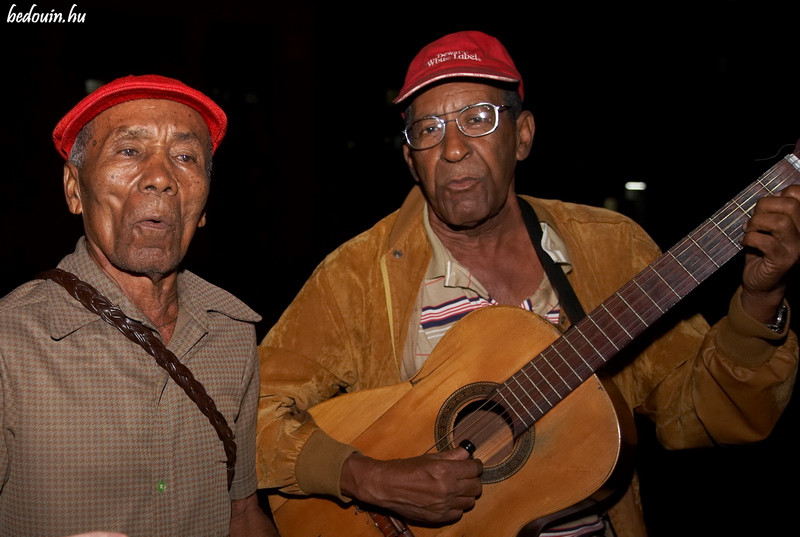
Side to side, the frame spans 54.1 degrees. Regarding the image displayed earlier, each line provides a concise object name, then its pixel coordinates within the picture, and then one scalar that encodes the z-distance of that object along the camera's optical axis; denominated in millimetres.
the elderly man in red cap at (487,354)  942
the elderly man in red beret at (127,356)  784
